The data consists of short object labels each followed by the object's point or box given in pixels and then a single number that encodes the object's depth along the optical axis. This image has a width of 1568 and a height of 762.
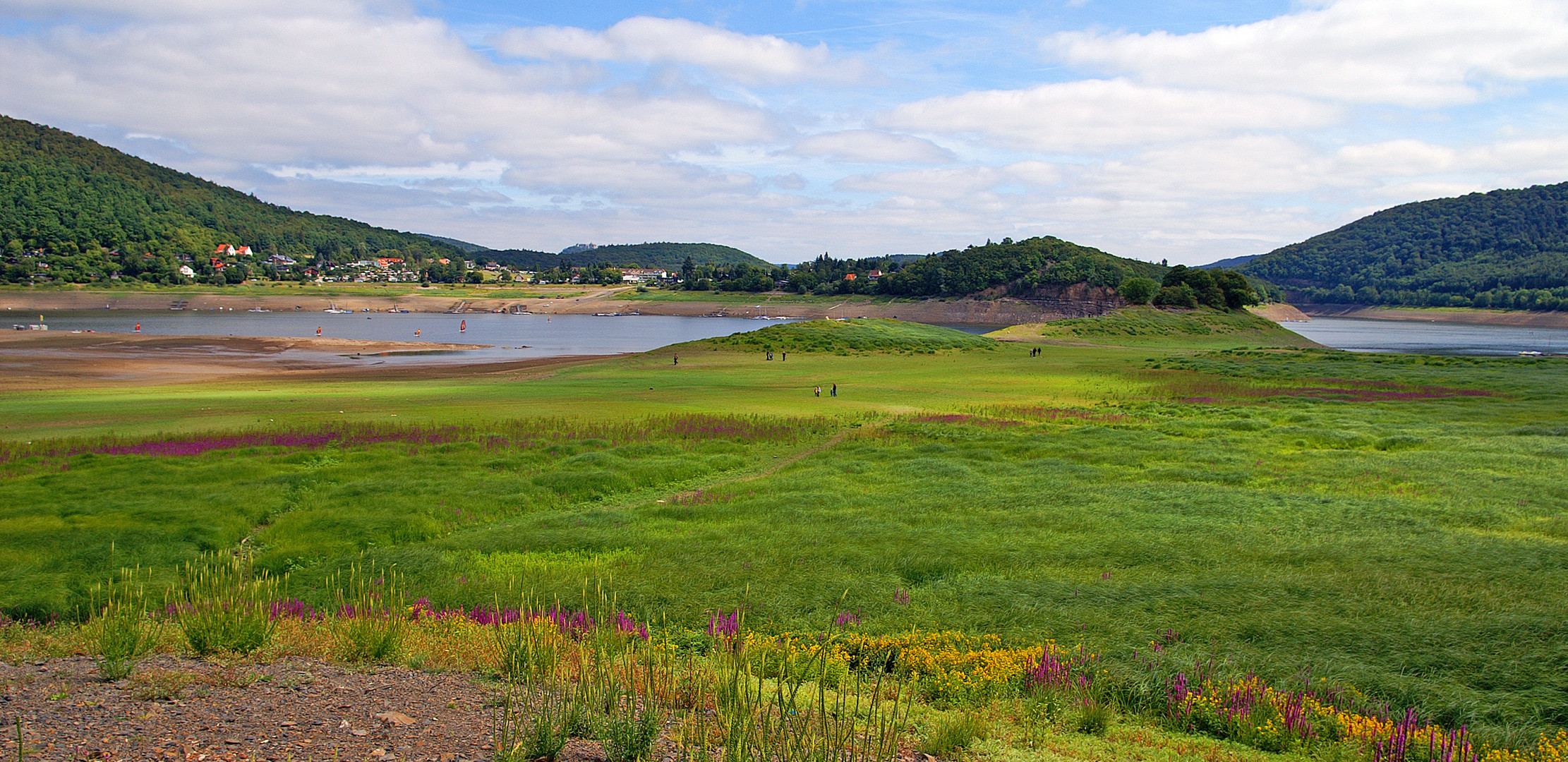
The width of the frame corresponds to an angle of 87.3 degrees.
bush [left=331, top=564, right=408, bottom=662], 9.99
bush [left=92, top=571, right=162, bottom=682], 8.56
